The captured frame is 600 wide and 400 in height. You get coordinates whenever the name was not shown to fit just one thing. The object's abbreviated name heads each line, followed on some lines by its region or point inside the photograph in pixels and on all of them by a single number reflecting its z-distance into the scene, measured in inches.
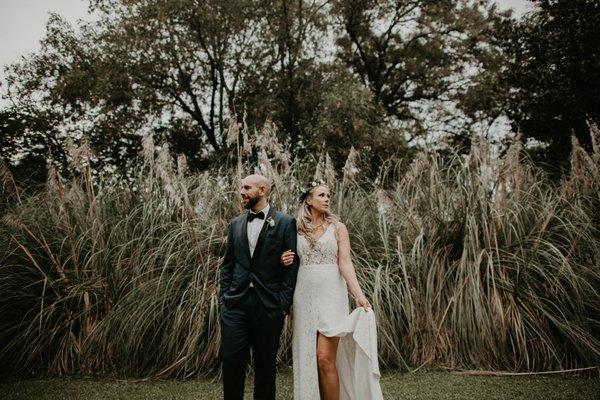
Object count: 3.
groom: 132.4
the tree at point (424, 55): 775.1
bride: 139.1
